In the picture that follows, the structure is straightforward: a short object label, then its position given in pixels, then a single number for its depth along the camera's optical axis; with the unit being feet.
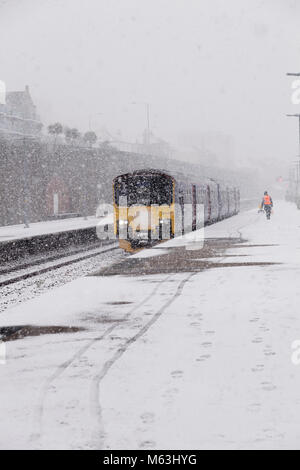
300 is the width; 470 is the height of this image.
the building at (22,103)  422.82
